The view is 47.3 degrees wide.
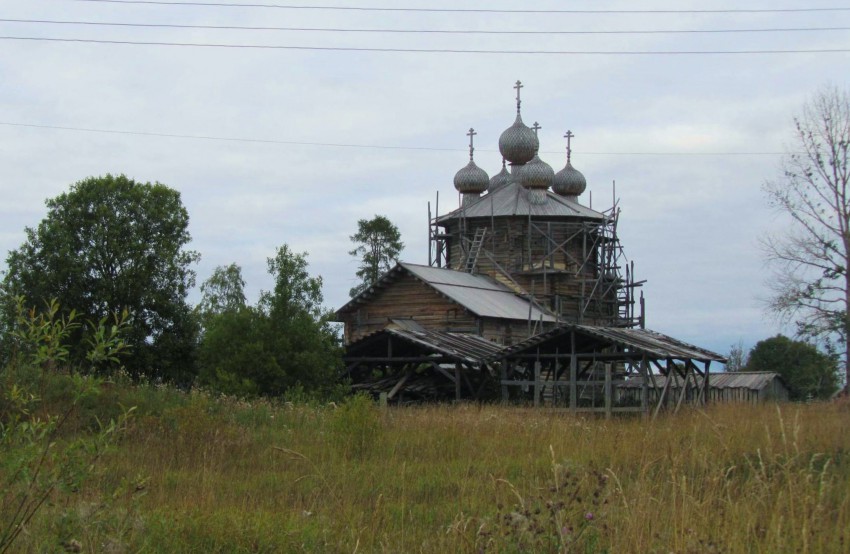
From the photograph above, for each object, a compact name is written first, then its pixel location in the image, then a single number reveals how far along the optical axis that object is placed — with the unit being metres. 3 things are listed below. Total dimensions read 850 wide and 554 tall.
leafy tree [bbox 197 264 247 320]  56.39
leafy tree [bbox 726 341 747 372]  70.79
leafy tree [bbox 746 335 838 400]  49.38
